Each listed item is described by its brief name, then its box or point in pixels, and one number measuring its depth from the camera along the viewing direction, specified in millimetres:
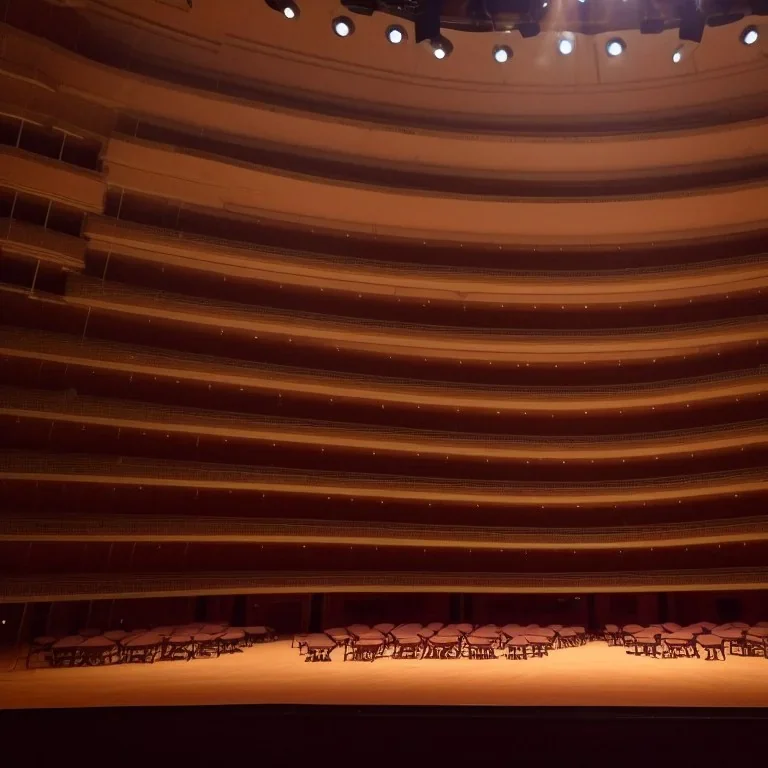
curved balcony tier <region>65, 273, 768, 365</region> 11266
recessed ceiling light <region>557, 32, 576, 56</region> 9688
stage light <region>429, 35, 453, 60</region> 8953
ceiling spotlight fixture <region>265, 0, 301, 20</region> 8750
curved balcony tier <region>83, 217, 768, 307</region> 11234
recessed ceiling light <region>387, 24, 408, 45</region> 9570
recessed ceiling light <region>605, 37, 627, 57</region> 9625
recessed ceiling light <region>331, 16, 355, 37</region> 9438
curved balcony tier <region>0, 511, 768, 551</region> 11250
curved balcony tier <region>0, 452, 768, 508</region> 11156
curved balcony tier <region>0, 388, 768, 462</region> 11094
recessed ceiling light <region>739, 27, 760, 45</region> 9203
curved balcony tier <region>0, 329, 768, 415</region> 10891
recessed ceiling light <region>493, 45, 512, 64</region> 9906
